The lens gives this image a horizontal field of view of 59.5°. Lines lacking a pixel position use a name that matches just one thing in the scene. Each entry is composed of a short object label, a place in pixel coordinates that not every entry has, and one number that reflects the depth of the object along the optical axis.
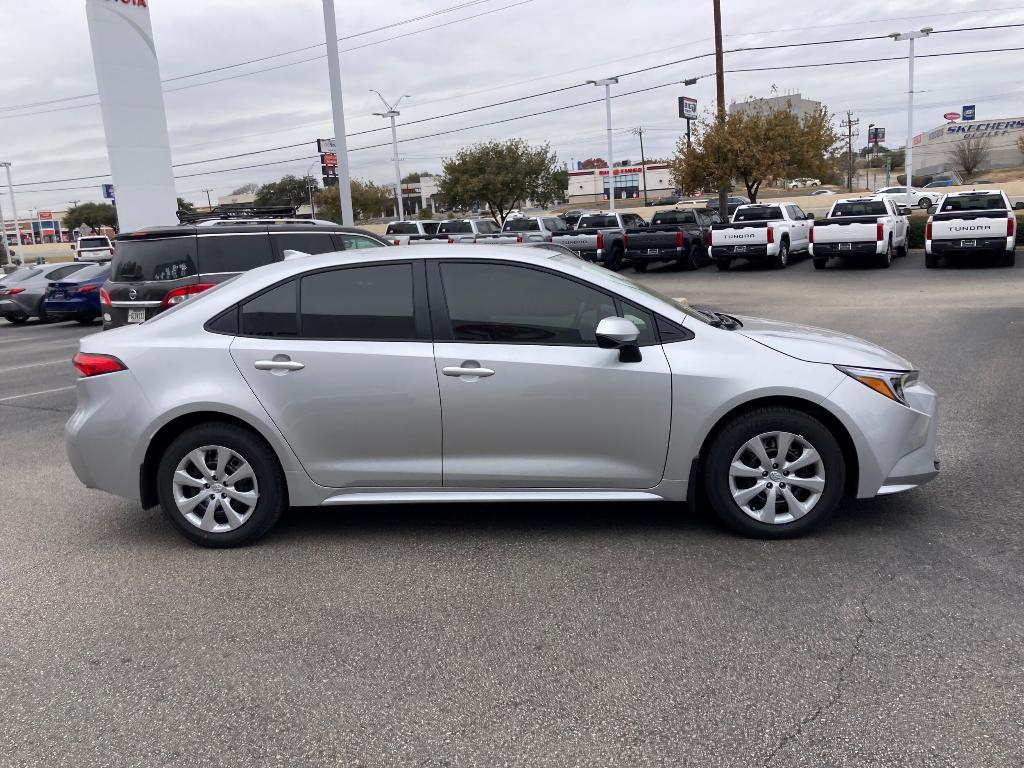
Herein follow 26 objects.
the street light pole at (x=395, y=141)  51.01
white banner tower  23.61
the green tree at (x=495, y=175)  50.38
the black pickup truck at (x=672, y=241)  26.12
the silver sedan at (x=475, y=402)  4.78
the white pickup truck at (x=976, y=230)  21.50
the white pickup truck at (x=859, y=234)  23.17
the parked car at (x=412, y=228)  34.56
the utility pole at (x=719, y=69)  31.72
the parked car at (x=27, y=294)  22.47
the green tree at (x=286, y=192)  99.94
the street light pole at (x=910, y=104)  41.69
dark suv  10.59
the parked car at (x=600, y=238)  27.09
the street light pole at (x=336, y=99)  22.89
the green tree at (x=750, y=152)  32.97
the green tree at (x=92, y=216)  106.62
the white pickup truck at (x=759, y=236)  25.08
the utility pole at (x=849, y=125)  97.20
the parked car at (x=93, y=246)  44.49
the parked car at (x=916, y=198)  51.88
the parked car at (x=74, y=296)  20.48
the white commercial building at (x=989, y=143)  97.56
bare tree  80.75
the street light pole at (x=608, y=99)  49.47
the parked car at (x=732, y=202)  52.59
